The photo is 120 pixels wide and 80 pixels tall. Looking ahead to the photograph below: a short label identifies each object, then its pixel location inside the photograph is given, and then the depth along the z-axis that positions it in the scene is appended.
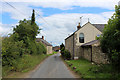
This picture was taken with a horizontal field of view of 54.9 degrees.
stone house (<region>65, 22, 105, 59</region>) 20.27
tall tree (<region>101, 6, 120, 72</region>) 6.16
